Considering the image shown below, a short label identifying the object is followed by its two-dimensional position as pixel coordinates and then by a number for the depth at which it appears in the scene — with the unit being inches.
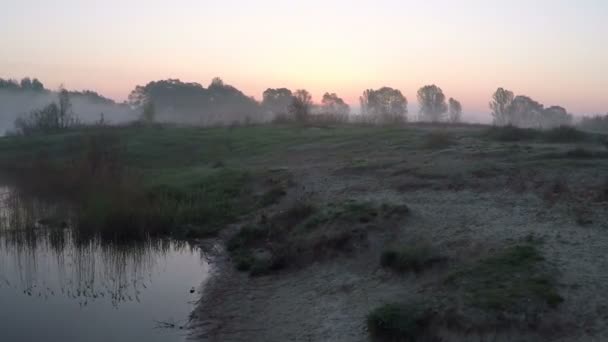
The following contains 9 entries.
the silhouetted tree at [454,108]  2928.2
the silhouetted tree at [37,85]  3900.1
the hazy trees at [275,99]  3597.4
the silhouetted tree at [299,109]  1849.0
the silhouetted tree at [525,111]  2608.3
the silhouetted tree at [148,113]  2183.3
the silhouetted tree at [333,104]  3203.7
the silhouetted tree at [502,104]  2581.2
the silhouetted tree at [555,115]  2687.0
